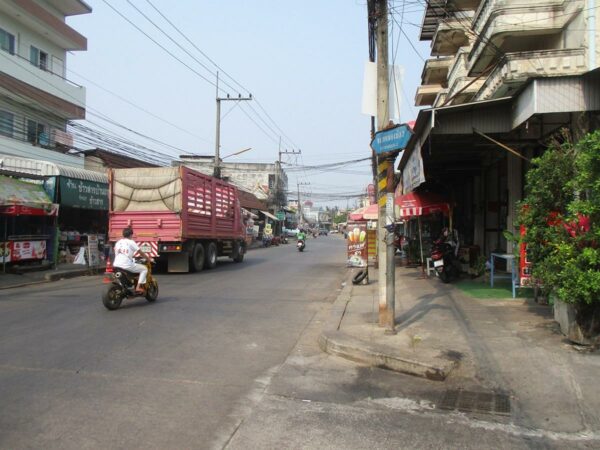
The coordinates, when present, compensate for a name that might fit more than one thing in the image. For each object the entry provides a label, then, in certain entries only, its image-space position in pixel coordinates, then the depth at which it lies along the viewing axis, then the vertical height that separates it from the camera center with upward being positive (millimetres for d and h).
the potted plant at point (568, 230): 5828 +48
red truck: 15703 +690
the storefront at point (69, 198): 17359 +1221
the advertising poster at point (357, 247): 16781 -480
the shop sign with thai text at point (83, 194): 17906 +1419
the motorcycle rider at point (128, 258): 9898 -503
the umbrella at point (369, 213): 19630 +782
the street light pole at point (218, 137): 31859 +6104
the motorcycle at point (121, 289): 9539 -1099
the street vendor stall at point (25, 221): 14702 +353
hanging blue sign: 7039 +1340
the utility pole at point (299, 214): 93662 +3623
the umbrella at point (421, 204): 14992 +869
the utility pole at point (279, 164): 60500 +8438
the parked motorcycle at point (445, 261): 13102 -709
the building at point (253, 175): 65562 +7969
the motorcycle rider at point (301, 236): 34750 -221
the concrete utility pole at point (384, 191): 7543 +631
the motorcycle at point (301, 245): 34406 -824
